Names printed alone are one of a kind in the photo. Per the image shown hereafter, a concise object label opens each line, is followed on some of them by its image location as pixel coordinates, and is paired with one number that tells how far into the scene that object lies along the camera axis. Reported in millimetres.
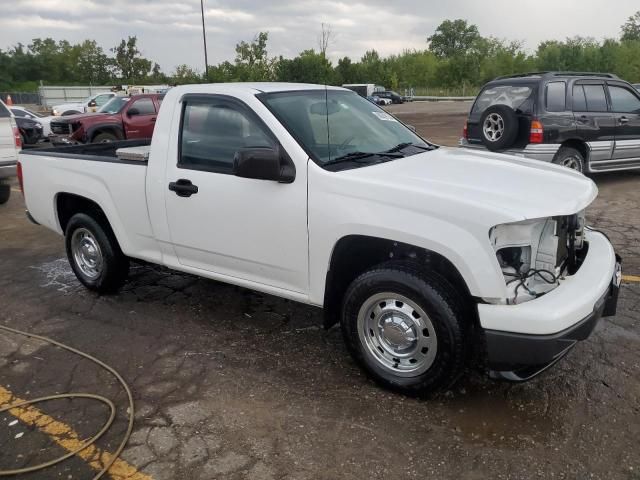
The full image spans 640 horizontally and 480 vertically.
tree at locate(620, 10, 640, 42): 96938
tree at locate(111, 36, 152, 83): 73000
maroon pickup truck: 13422
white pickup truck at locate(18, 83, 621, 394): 2838
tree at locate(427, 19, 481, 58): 110500
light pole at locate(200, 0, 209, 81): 34988
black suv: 8070
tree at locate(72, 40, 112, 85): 74812
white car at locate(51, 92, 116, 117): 20491
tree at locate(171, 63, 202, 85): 54375
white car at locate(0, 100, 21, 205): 8766
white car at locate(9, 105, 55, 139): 16625
